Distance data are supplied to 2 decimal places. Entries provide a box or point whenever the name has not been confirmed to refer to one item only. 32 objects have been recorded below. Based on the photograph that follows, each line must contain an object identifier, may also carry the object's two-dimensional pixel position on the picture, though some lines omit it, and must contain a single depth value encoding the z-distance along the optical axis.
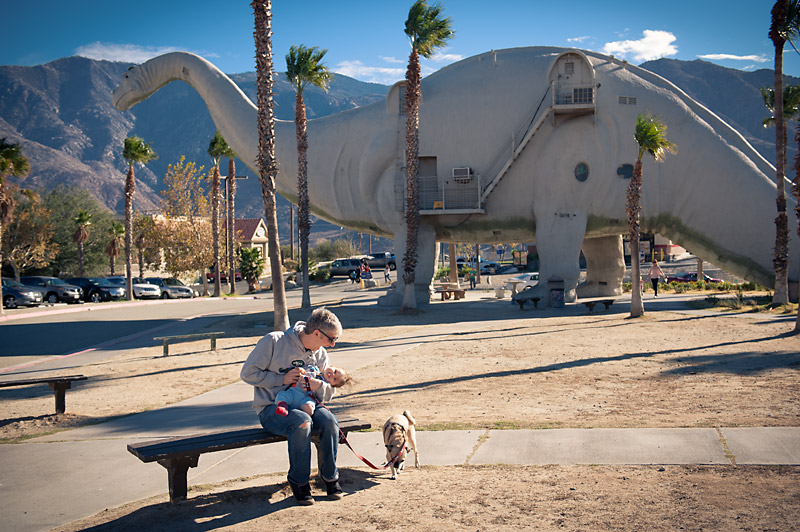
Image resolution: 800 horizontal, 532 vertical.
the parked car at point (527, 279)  34.94
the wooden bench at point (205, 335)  14.67
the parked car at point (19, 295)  36.53
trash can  22.80
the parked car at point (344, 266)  59.53
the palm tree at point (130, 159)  40.09
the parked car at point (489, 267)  62.45
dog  5.77
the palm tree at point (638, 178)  18.00
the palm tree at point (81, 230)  50.72
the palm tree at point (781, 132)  17.88
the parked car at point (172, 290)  46.09
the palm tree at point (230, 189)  41.06
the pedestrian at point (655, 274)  27.33
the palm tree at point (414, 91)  22.33
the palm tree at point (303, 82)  23.88
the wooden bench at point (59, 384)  8.93
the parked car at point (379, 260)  69.62
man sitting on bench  5.26
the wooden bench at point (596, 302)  20.81
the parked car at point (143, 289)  43.95
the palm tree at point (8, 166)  29.53
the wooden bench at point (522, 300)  22.91
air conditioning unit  23.61
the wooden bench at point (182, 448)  5.09
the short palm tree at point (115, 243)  58.53
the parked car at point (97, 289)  42.72
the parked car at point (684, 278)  43.38
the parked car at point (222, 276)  63.49
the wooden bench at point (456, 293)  29.03
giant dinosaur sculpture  22.02
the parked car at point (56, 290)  39.78
